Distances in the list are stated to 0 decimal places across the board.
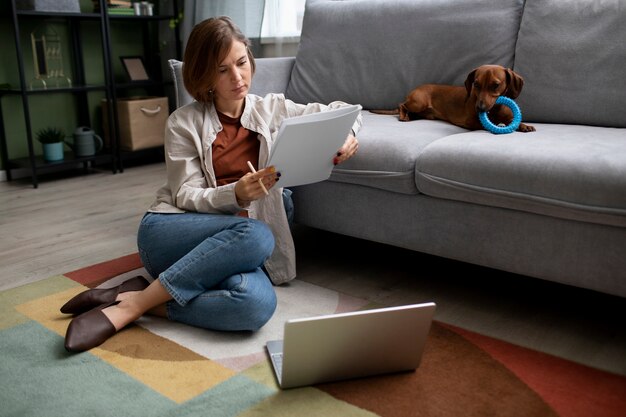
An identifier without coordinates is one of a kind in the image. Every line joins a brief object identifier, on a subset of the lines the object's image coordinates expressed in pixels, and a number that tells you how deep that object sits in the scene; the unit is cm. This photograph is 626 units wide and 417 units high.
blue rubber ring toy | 172
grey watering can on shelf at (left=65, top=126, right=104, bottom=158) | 332
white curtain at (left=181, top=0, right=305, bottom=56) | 325
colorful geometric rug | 116
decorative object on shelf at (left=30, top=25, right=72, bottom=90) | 329
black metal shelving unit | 302
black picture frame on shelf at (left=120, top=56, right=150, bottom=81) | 368
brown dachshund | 177
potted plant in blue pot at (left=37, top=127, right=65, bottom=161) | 322
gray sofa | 137
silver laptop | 112
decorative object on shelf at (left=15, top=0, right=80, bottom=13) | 306
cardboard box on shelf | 348
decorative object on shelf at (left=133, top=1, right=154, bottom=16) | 357
